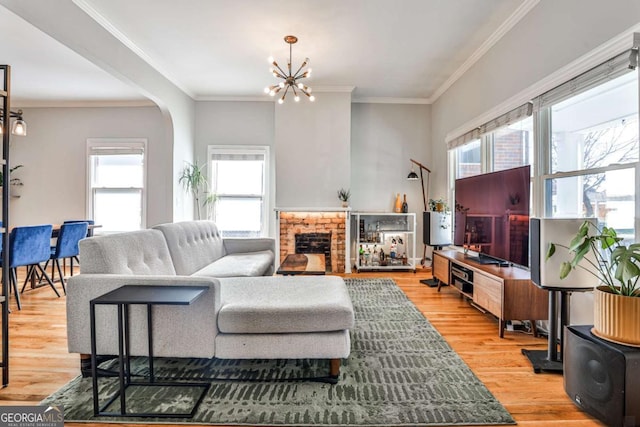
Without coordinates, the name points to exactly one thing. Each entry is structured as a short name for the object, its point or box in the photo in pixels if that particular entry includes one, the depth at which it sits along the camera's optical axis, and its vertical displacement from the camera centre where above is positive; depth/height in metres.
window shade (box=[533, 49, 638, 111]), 2.05 +0.97
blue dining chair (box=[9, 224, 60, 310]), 3.43 -0.35
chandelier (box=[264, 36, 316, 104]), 3.67 +1.49
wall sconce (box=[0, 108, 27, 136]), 4.29 +1.12
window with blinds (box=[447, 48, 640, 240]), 2.13 +0.58
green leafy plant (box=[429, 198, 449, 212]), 4.46 +0.15
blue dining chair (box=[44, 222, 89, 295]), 4.09 -0.33
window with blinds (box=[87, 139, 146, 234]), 5.64 +0.44
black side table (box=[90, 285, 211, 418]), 1.63 -0.42
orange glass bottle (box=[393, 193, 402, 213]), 5.66 +0.20
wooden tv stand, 2.70 -0.63
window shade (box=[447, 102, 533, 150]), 3.05 +1.00
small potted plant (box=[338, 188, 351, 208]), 5.34 +0.32
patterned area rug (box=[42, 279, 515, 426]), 1.72 -1.01
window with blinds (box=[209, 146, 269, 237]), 5.80 +0.49
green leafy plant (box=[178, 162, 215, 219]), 5.41 +0.51
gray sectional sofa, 1.98 -0.64
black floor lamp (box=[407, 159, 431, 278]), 5.54 +0.59
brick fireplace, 5.38 -0.19
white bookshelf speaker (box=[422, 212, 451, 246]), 4.40 -0.16
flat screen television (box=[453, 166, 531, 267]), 2.83 +0.02
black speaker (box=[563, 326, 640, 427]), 1.54 -0.77
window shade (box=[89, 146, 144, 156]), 5.63 +1.07
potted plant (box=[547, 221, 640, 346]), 1.59 -0.39
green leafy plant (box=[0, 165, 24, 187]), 5.57 +0.53
